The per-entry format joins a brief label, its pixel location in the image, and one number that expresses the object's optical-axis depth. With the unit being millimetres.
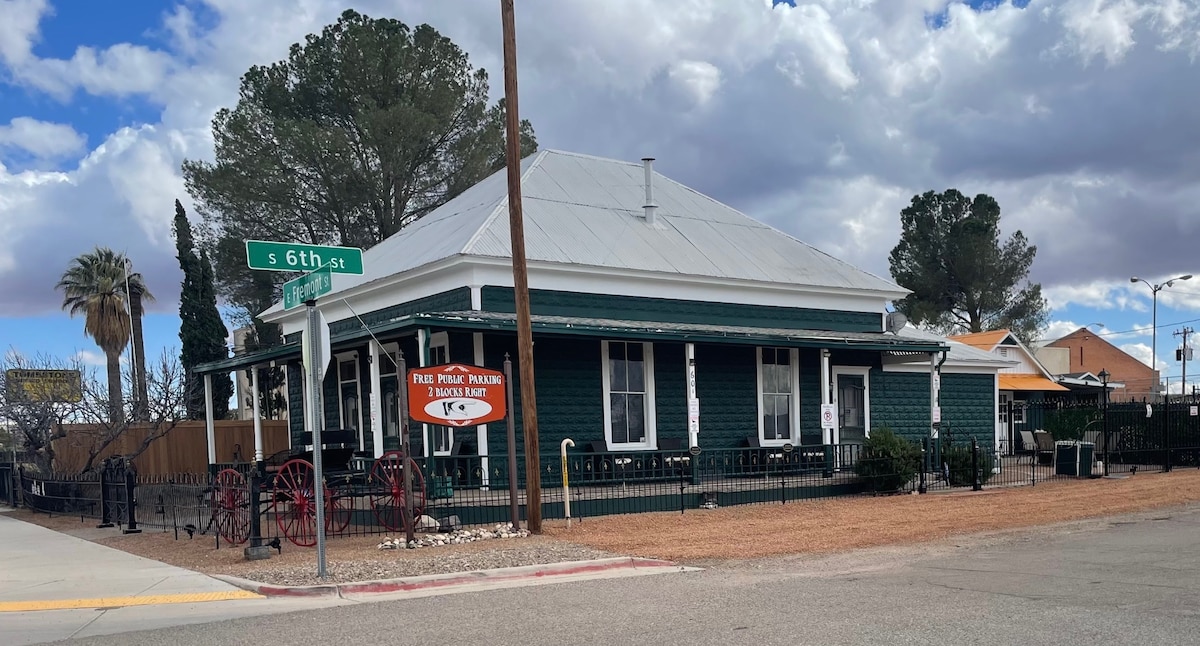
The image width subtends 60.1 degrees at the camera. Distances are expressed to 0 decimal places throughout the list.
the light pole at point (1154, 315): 44188
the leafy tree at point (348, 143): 33312
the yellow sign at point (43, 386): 24188
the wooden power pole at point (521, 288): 14391
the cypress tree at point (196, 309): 34781
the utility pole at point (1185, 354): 58203
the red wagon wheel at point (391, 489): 14305
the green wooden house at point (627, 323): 19078
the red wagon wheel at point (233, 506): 13734
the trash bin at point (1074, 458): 22812
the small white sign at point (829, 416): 19516
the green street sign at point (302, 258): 10336
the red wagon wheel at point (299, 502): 13789
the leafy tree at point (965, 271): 55375
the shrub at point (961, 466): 21094
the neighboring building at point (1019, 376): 37906
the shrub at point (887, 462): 19797
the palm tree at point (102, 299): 41625
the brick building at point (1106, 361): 72812
